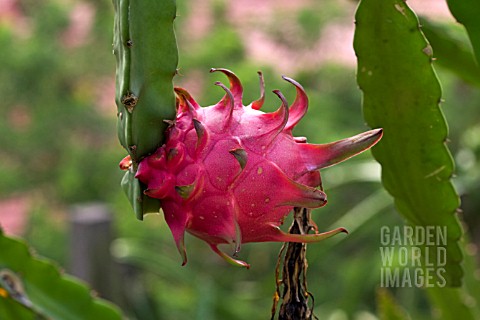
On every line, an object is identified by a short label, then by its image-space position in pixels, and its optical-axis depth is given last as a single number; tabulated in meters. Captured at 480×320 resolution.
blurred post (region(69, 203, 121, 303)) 2.40
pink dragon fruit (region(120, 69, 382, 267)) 1.07
